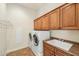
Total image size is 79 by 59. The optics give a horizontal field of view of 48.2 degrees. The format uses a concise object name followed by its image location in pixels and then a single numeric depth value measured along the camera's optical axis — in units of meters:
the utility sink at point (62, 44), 1.76
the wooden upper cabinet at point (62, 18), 1.49
